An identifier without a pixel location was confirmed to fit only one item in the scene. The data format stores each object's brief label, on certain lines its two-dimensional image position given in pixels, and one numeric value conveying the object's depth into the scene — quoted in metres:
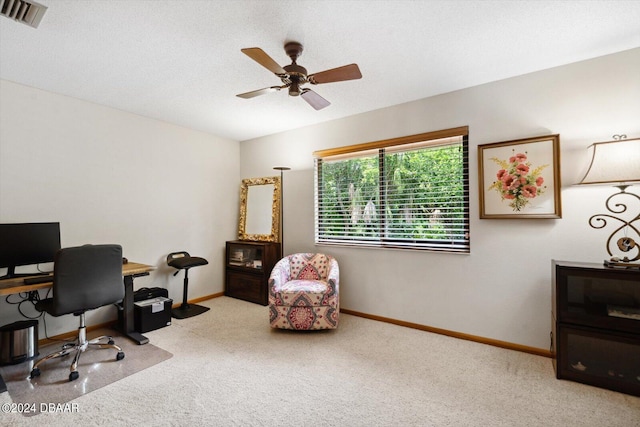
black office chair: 2.21
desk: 2.84
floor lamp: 4.24
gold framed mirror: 4.30
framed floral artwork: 2.48
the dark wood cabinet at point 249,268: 4.01
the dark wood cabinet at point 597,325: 1.98
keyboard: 2.31
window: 3.01
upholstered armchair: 2.98
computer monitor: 2.46
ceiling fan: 1.88
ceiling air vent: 1.63
